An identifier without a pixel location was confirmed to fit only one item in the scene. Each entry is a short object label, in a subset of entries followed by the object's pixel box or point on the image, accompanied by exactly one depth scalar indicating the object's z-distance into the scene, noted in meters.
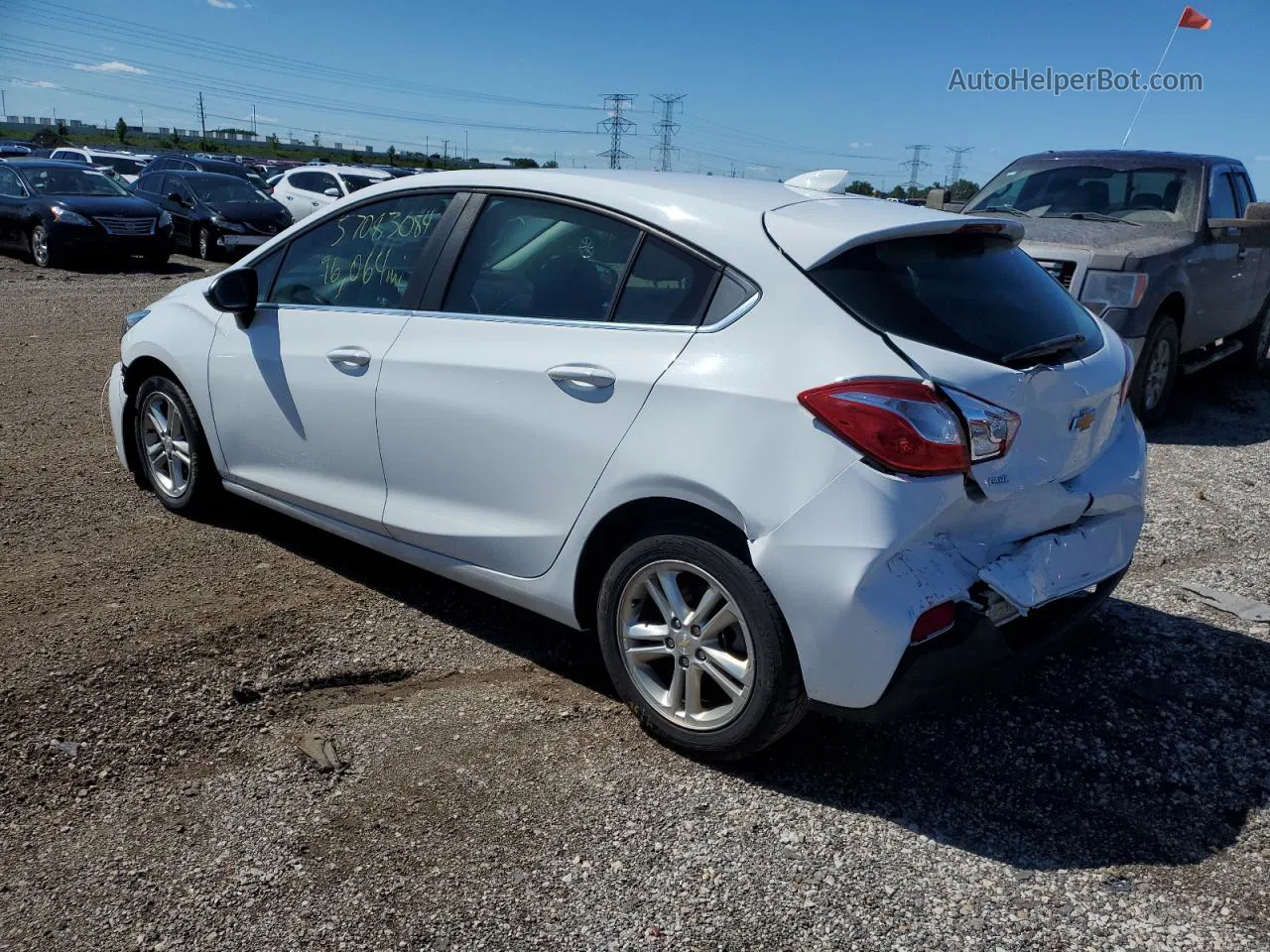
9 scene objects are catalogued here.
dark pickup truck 7.11
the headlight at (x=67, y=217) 16.17
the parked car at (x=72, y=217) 16.25
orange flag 9.62
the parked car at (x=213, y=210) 18.14
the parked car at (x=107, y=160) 31.56
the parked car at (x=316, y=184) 19.62
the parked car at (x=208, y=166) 24.77
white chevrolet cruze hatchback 2.82
